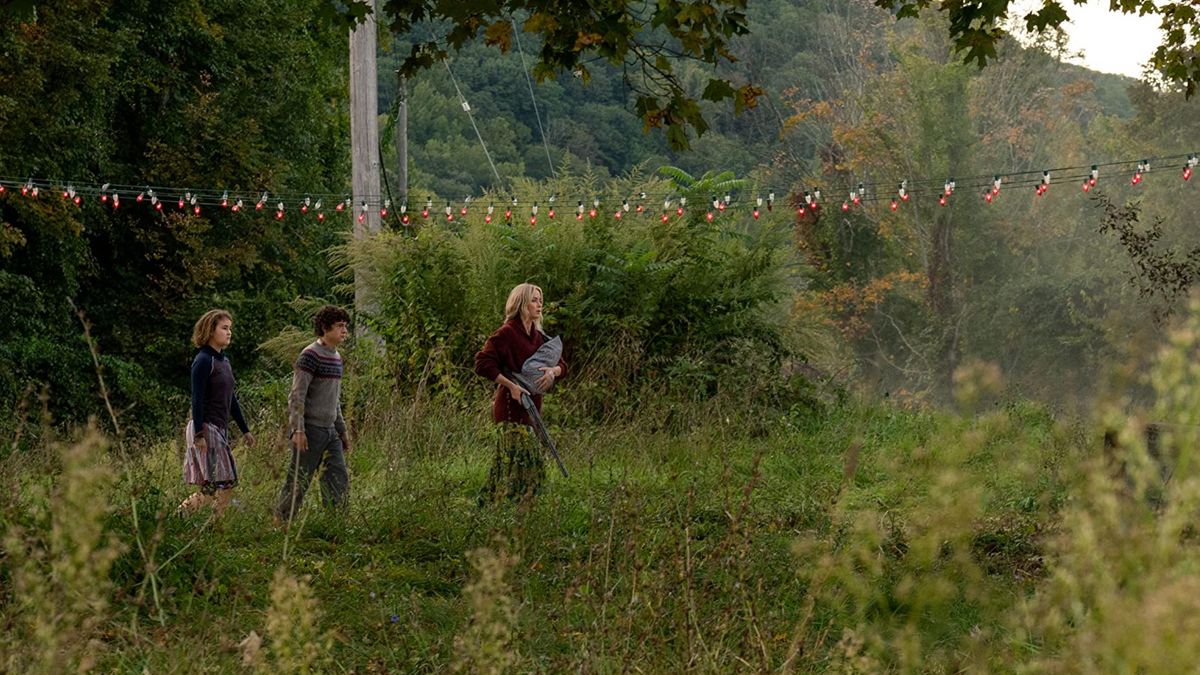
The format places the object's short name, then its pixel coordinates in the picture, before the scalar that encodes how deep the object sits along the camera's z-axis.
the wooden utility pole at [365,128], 34.66
